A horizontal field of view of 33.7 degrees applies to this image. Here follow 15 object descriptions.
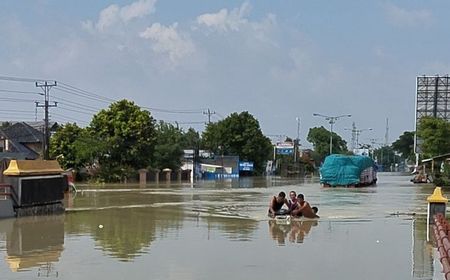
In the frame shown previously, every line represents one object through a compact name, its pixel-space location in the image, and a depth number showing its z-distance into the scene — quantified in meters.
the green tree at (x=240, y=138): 109.44
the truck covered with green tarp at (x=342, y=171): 61.97
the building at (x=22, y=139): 75.53
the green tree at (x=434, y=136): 69.25
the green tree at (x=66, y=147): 73.06
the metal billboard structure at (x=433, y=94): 96.31
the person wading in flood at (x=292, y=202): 23.20
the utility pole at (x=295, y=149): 140.75
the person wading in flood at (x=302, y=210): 22.98
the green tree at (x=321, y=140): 167.25
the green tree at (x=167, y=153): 85.62
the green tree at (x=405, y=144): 175.00
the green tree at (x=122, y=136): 72.94
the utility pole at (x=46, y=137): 64.22
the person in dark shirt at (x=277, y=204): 23.48
